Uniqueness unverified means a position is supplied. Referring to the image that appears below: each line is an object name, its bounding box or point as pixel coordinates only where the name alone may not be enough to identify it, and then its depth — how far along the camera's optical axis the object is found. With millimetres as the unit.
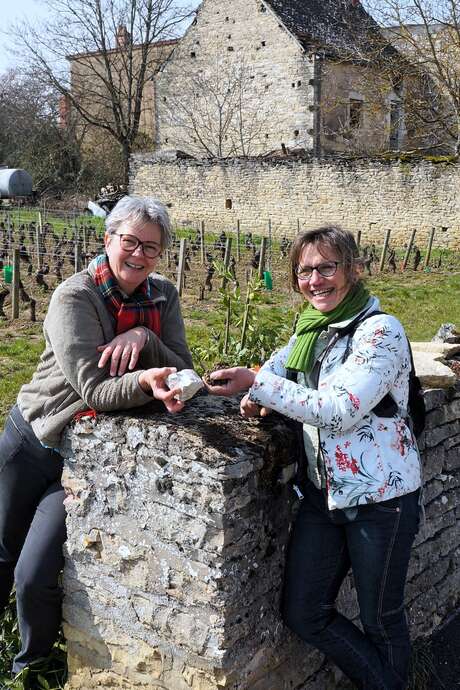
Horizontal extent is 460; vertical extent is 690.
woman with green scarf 2205
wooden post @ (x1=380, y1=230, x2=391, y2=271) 16469
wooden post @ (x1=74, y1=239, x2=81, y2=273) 12569
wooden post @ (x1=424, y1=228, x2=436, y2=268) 17394
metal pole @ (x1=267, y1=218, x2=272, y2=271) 16141
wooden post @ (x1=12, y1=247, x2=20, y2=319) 10375
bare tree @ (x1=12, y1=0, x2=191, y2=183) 31453
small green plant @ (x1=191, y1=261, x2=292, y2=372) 4527
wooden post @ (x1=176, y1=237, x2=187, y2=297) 12523
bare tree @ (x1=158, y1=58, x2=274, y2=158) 28375
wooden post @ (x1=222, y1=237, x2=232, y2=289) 13073
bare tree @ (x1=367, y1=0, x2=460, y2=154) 21078
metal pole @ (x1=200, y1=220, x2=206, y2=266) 16008
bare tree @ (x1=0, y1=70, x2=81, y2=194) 33812
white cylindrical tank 28781
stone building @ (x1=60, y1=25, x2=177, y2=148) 32094
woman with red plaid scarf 2389
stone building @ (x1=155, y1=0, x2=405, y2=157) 26203
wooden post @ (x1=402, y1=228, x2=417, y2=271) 17219
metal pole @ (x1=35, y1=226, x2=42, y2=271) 14633
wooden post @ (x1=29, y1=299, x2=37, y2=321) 10148
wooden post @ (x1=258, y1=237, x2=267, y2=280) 13362
